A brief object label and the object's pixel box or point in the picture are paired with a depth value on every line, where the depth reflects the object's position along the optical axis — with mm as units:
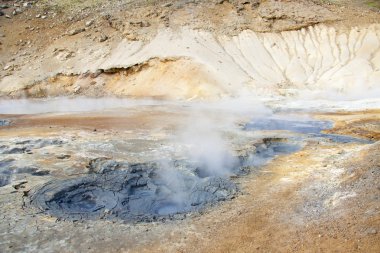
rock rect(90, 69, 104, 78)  26062
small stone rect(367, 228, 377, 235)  6114
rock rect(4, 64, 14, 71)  27703
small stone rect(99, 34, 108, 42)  27703
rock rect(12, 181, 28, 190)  8742
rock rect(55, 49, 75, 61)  27481
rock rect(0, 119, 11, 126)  16688
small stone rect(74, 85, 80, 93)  25828
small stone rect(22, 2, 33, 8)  32562
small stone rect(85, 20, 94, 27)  29266
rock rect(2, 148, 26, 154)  11425
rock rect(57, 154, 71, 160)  10744
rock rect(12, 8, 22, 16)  31719
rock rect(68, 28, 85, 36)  28891
